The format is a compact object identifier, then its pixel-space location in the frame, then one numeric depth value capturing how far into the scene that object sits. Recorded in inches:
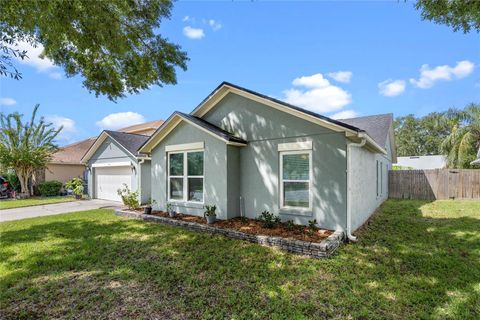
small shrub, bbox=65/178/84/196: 653.3
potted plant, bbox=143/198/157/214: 388.6
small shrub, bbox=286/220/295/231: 276.8
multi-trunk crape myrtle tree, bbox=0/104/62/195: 695.7
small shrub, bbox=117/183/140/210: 432.1
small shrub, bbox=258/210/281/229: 291.1
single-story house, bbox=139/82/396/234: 273.0
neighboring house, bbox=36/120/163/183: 842.2
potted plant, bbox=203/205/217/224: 313.3
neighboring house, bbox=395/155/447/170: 1089.0
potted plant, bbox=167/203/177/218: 362.6
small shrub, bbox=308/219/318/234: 272.4
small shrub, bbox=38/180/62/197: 757.2
